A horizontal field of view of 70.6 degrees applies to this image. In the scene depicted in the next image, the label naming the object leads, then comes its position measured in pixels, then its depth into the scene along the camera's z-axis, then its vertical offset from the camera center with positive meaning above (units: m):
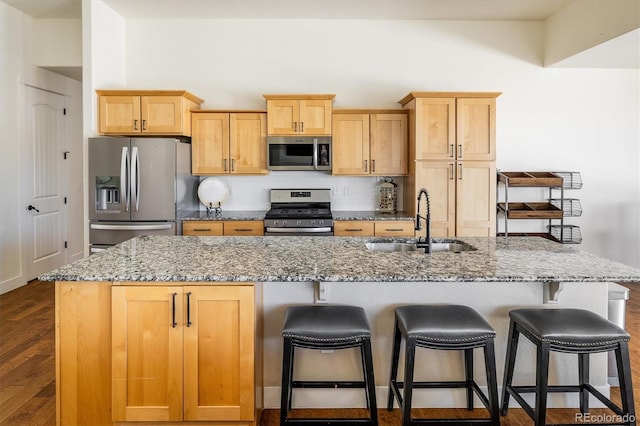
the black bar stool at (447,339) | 1.95 -0.62
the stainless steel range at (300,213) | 4.39 -0.18
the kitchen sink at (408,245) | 2.83 -0.31
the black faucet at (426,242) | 2.49 -0.27
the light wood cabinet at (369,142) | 4.62 +0.55
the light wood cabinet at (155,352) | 1.99 -0.70
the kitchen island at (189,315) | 1.94 -0.53
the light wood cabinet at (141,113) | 4.38 +0.80
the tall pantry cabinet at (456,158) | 4.37 +0.37
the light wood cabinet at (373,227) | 4.43 -0.31
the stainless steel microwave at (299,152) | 4.56 +0.44
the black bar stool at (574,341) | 1.94 -0.62
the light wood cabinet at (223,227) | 4.41 -0.31
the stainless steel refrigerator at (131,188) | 4.21 +0.07
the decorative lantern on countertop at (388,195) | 4.98 +0.01
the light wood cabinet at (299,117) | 4.51 +0.79
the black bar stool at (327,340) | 1.96 -0.62
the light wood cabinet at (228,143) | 4.61 +0.54
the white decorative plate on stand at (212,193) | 4.77 +0.03
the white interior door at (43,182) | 5.05 +0.15
